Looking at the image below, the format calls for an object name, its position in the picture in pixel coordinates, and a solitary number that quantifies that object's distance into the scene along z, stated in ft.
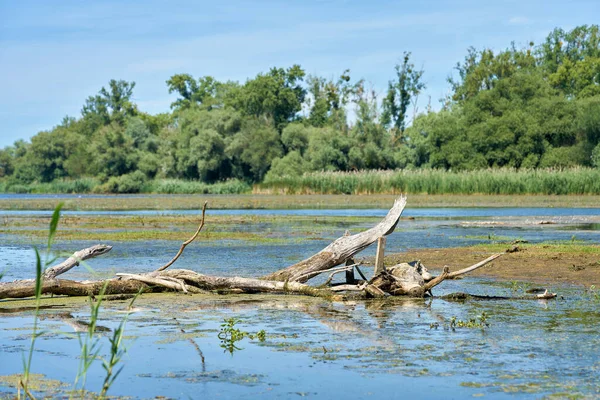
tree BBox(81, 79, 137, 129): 433.07
